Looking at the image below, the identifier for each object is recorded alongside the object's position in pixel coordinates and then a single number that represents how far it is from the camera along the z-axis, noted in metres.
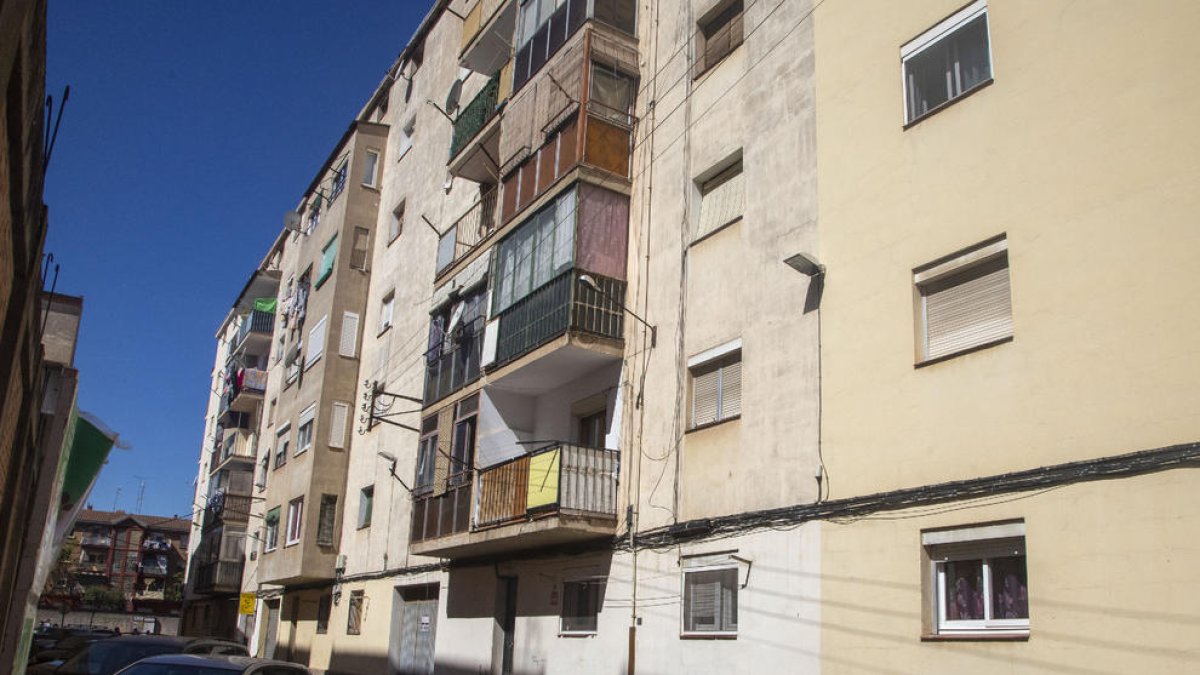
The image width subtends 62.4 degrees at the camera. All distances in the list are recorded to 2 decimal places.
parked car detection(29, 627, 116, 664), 23.52
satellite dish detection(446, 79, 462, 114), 24.56
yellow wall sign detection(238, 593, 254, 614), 29.80
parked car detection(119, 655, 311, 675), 9.97
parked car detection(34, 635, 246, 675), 14.09
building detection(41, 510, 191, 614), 97.69
